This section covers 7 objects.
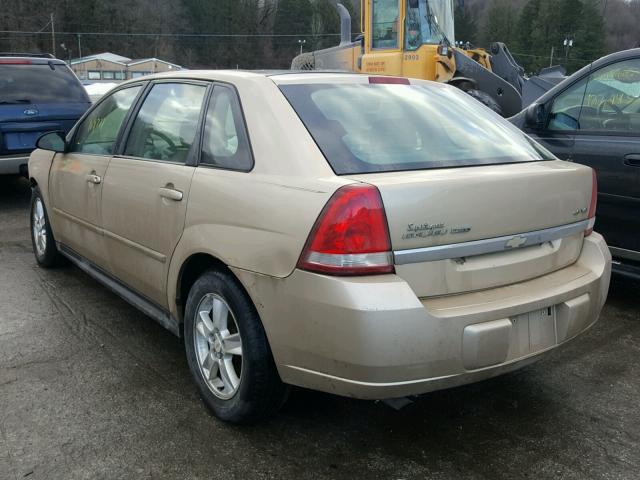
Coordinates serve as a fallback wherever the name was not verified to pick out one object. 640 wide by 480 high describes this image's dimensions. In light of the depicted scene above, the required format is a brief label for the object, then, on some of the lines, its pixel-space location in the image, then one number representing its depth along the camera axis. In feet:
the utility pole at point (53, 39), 251.39
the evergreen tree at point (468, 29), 240.28
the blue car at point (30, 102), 25.22
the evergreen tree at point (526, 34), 232.32
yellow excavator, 36.37
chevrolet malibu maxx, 7.76
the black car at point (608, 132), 14.28
